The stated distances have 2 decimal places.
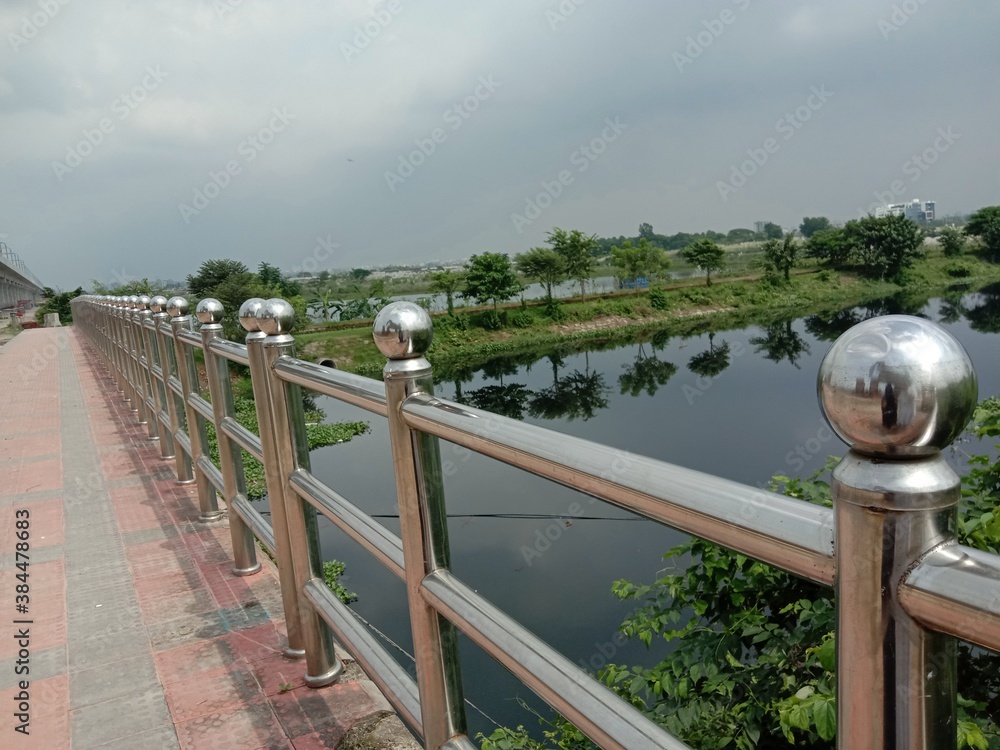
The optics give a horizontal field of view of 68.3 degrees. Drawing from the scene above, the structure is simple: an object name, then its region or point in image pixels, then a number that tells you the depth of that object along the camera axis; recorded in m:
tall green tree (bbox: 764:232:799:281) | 40.03
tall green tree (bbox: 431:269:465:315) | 34.09
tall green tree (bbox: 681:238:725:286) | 45.03
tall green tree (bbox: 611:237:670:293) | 45.38
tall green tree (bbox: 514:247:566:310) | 37.44
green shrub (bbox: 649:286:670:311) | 39.19
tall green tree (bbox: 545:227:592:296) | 38.78
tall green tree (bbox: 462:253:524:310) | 33.97
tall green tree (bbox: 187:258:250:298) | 30.08
